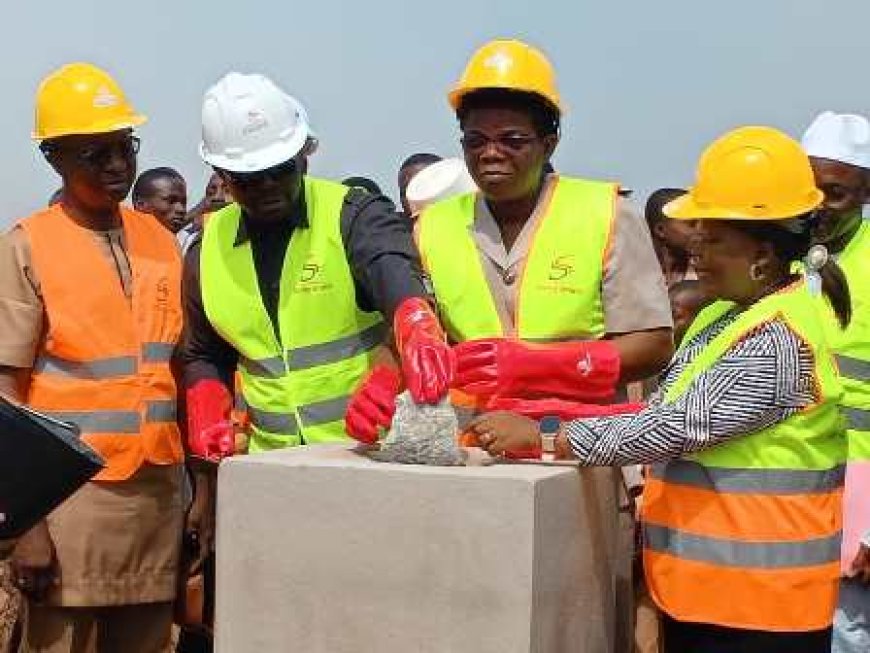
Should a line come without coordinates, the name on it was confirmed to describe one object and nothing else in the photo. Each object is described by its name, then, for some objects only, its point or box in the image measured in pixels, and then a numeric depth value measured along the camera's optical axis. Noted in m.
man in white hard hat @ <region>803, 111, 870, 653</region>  3.60
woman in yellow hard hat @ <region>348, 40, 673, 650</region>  3.50
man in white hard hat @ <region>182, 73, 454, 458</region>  3.68
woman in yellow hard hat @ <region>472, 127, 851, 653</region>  2.91
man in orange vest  3.98
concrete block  2.77
